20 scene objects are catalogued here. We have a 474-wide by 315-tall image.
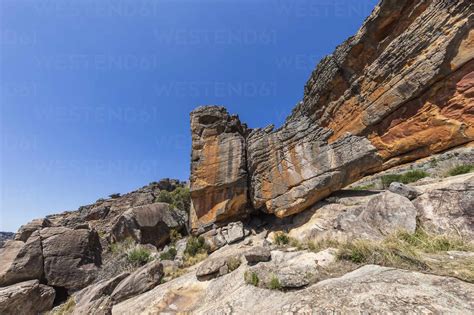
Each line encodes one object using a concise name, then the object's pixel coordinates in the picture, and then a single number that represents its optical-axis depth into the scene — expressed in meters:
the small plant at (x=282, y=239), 10.12
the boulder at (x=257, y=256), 7.96
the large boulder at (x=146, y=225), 18.06
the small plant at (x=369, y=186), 14.57
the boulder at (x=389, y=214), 6.82
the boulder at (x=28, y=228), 15.08
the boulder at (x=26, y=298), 10.09
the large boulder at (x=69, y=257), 12.71
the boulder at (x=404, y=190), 7.87
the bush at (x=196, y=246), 13.59
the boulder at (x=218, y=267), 8.49
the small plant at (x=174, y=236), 18.22
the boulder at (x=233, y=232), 13.31
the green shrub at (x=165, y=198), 33.95
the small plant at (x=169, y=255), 14.37
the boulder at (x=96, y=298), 7.62
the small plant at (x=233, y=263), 8.44
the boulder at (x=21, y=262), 11.80
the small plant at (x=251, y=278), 6.25
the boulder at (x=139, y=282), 9.24
